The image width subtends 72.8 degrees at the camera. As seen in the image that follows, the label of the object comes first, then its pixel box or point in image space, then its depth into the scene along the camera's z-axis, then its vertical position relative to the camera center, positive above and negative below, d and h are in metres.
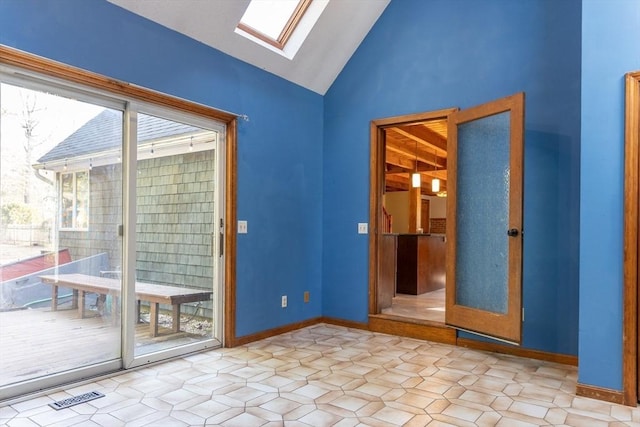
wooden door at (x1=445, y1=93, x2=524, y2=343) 3.29 -0.04
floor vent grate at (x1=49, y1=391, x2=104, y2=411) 2.55 -1.16
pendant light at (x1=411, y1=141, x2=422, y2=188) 8.44 +0.67
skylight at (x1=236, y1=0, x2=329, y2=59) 3.93 +1.81
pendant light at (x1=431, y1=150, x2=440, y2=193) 9.11 +0.62
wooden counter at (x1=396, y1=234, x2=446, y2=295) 6.59 -0.78
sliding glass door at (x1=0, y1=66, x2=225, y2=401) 2.73 -0.17
